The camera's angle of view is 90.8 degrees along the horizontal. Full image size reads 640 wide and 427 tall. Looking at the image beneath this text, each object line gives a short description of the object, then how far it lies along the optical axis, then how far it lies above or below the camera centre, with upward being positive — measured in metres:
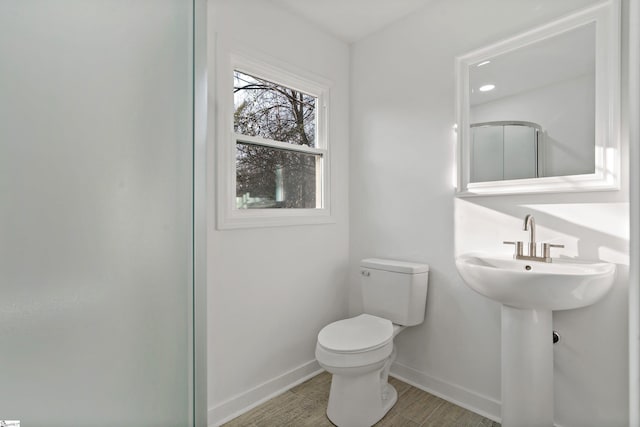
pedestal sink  1.17 -0.44
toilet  1.50 -0.63
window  1.72 +0.39
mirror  1.32 +0.50
